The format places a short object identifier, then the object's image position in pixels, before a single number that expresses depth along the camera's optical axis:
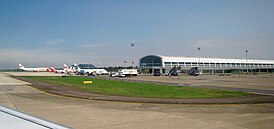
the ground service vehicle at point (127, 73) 82.36
